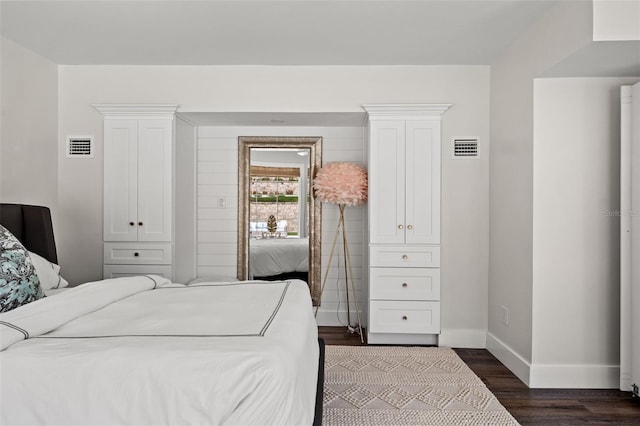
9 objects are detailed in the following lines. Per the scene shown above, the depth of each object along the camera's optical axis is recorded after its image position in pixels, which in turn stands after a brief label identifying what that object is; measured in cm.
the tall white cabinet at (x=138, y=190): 374
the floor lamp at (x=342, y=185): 384
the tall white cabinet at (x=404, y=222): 371
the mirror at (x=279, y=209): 433
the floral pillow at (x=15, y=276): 186
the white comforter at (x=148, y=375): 127
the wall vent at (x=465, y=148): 376
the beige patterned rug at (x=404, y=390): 237
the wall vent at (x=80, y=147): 385
